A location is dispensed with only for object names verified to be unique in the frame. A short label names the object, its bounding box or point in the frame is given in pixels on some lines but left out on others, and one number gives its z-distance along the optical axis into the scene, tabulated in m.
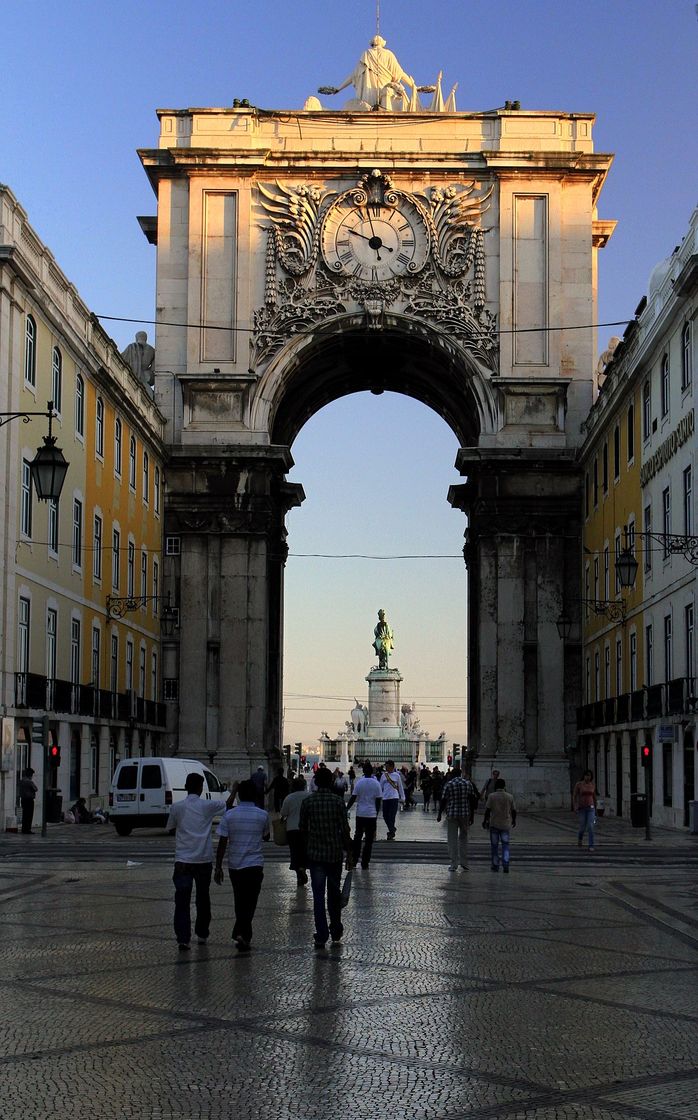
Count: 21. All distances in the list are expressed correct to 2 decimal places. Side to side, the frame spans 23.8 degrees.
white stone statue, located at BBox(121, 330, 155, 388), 62.22
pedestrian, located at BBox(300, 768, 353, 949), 15.19
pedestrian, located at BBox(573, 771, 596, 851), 31.58
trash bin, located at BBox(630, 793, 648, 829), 40.94
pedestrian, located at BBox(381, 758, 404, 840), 35.72
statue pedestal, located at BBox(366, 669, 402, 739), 89.81
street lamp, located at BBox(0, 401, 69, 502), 22.77
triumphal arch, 58.06
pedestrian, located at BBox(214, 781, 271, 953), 14.96
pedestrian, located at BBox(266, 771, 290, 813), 36.74
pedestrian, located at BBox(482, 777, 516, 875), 25.50
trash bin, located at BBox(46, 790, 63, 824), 39.72
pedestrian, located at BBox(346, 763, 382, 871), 25.56
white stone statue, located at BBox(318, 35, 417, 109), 62.44
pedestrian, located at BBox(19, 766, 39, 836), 36.12
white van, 37.50
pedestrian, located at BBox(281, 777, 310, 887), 19.34
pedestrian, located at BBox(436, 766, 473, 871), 25.55
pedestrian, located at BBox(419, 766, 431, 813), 59.72
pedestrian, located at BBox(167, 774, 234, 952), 14.98
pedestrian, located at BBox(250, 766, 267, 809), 41.66
